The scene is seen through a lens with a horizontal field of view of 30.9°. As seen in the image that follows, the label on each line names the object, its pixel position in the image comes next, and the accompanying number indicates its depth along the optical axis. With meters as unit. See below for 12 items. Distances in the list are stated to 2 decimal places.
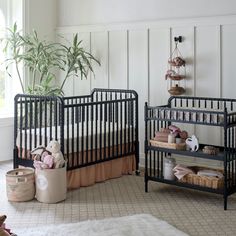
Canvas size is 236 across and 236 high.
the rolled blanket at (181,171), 4.04
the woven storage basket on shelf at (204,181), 3.83
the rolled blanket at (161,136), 4.20
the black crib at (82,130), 4.25
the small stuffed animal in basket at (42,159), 3.89
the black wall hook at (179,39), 4.92
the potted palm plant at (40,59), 5.55
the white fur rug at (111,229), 3.11
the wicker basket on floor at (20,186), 3.91
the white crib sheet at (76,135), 4.28
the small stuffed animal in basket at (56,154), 3.91
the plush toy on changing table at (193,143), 3.97
